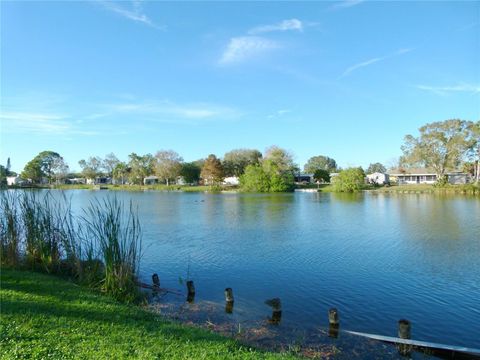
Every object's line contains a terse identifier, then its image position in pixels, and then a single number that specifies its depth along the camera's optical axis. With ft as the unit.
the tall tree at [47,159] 210.04
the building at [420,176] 229.04
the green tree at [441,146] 186.19
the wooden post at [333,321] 23.26
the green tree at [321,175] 289.94
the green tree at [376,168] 423.97
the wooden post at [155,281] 31.81
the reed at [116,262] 25.41
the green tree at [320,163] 463.83
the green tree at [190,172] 293.02
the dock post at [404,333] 20.20
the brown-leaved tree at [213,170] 254.68
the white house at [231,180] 288.71
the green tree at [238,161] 281.13
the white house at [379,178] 264.95
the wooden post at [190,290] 29.95
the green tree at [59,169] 272.31
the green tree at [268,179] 224.74
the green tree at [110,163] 334.85
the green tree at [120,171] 318.04
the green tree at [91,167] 340.18
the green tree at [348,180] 208.23
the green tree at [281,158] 236.22
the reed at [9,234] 29.45
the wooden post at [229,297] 28.07
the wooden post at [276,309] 25.49
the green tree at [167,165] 284.00
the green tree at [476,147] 180.24
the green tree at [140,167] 308.40
